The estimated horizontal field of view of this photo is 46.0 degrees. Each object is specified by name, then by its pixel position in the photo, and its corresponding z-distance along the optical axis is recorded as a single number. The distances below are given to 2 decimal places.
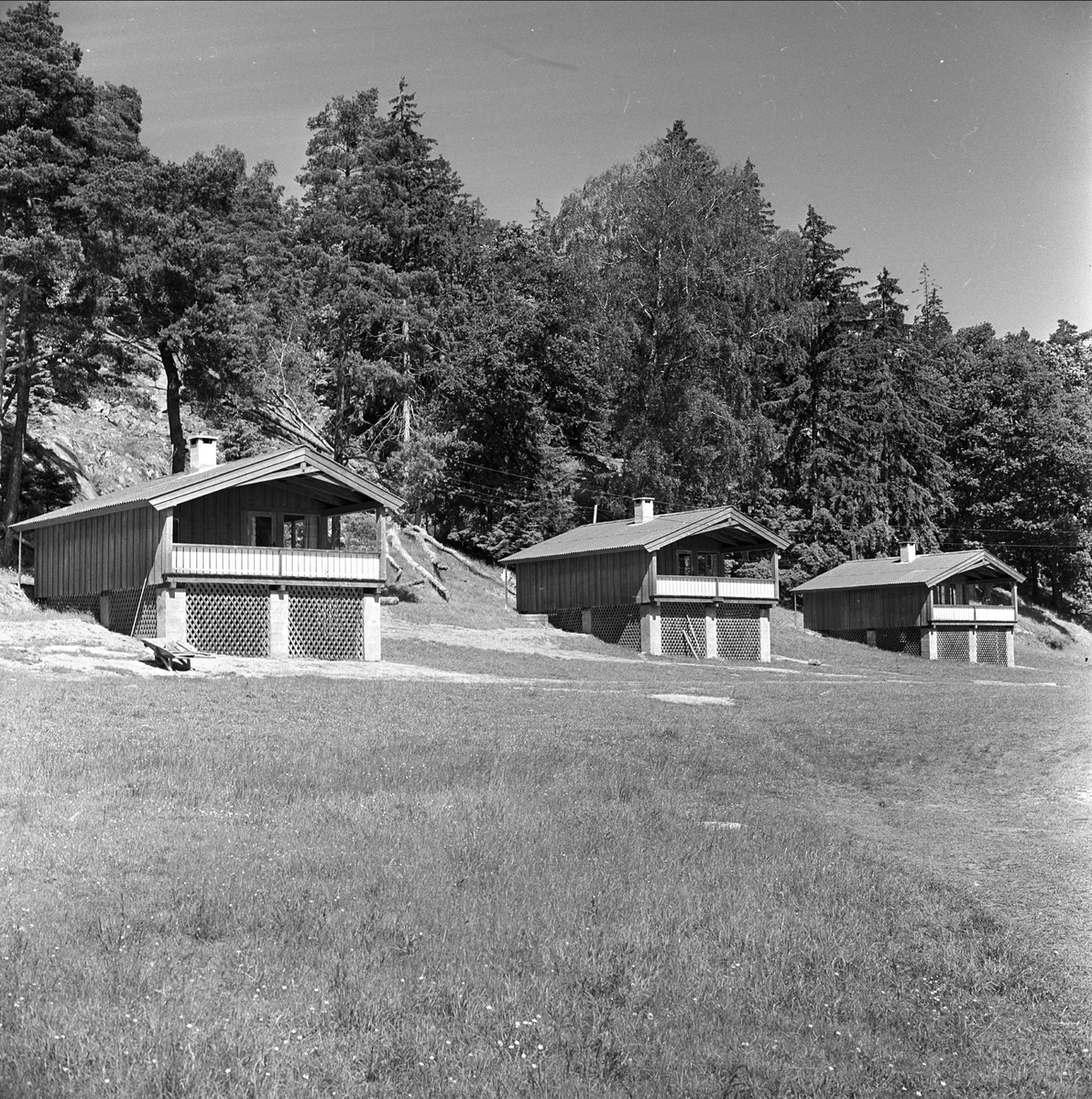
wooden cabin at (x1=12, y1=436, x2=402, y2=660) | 38.25
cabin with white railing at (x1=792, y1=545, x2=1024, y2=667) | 65.50
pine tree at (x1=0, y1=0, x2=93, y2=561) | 44.03
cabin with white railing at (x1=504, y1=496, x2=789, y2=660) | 53.28
